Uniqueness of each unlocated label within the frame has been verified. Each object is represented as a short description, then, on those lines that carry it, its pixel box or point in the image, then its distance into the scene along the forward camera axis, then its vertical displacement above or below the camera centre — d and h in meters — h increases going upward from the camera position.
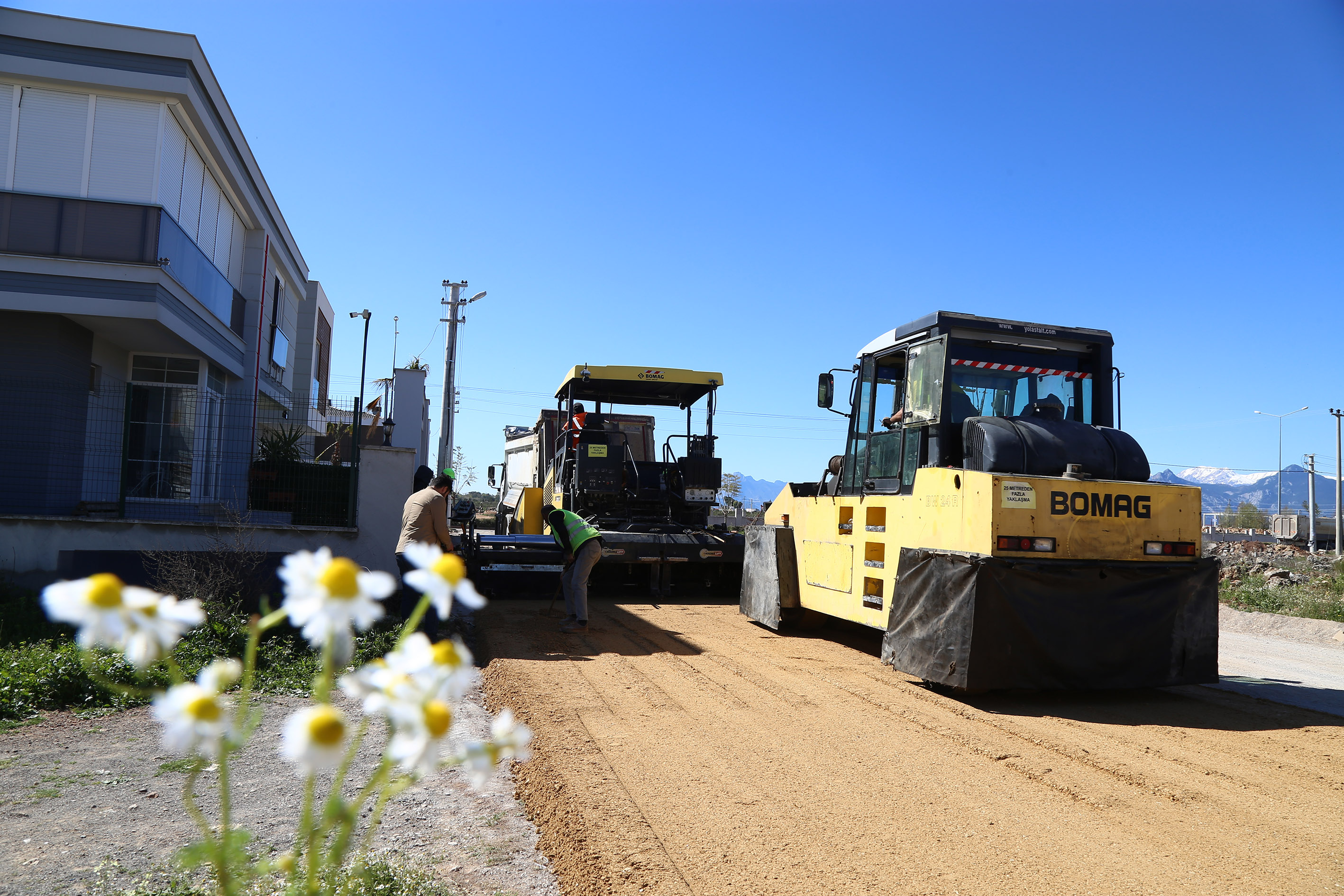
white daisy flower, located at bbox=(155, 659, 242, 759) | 1.18 -0.32
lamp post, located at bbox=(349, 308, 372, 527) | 10.61 +0.11
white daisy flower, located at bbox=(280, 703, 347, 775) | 1.14 -0.32
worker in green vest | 9.50 -0.59
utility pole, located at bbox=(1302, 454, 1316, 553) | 44.22 +0.96
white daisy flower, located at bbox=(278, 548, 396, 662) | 1.25 -0.15
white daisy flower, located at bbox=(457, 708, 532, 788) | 1.28 -0.37
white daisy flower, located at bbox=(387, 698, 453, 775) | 1.21 -0.33
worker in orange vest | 13.53 +1.23
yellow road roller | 6.52 -0.07
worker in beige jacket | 7.92 -0.20
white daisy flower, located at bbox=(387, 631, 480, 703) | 1.28 -0.25
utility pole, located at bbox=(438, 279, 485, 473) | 28.28 +4.07
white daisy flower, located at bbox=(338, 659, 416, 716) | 1.24 -0.28
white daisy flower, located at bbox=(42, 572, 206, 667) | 1.19 -0.18
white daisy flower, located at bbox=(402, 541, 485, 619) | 1.31 -0.13
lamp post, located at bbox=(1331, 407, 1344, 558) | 38.81 +2.08
